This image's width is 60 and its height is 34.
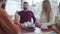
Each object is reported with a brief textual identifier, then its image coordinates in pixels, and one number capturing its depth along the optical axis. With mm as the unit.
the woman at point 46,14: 2009
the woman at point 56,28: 1398
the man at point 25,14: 2108
